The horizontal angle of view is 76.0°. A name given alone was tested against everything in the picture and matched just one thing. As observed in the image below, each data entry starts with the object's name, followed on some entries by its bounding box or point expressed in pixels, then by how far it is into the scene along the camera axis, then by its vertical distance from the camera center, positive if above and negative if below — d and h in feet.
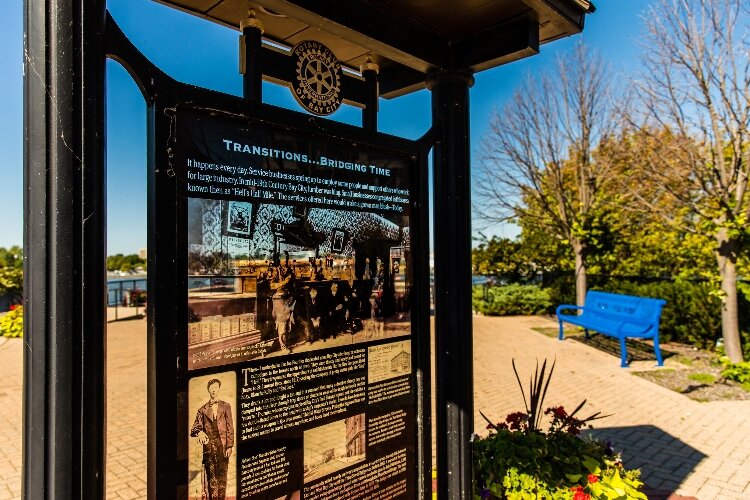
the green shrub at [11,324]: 36.32 -4.71
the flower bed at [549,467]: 9.20 -4.24
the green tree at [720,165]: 22.57 +4.43
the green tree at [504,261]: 52.80 -0.42
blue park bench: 26.08 -3.74
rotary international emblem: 6.98 +2.72
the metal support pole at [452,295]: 8.77 -0.68
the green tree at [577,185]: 38.58 +6.04
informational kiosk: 4.49 +0.04
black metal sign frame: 5.26 -0.08
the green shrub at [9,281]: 46.39 -1.78
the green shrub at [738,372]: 21.58 -5.39
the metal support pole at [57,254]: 4.44 +0.08
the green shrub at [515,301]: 48.37 -4.56
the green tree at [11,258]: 51.80 +0.61
